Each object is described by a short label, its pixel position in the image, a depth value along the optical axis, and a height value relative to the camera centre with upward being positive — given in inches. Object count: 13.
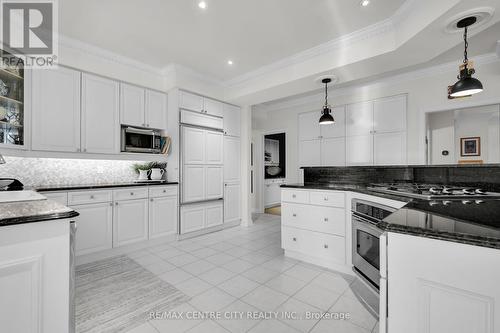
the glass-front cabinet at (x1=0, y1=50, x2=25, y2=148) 90.3 +28.0
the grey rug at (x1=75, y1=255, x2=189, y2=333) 66.2 -46.5
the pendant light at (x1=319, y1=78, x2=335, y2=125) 130.7 +29.9
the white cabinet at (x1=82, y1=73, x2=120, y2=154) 115.6 +28.4
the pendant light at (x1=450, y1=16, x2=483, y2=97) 74.6 +29.6
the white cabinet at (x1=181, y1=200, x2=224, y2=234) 146.2 -34.3
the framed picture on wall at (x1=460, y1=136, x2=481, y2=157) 135.8 +13.4
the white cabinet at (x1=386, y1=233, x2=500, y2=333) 28.6 -16.9
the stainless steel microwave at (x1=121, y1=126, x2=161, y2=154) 129.1 +16.3
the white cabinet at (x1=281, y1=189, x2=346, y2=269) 99.8 -28.6
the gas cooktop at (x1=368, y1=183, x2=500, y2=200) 71.4 -8.7
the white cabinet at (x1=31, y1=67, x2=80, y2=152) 101.4 +27.3
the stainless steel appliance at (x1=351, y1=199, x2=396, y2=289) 77.0 -27.0
